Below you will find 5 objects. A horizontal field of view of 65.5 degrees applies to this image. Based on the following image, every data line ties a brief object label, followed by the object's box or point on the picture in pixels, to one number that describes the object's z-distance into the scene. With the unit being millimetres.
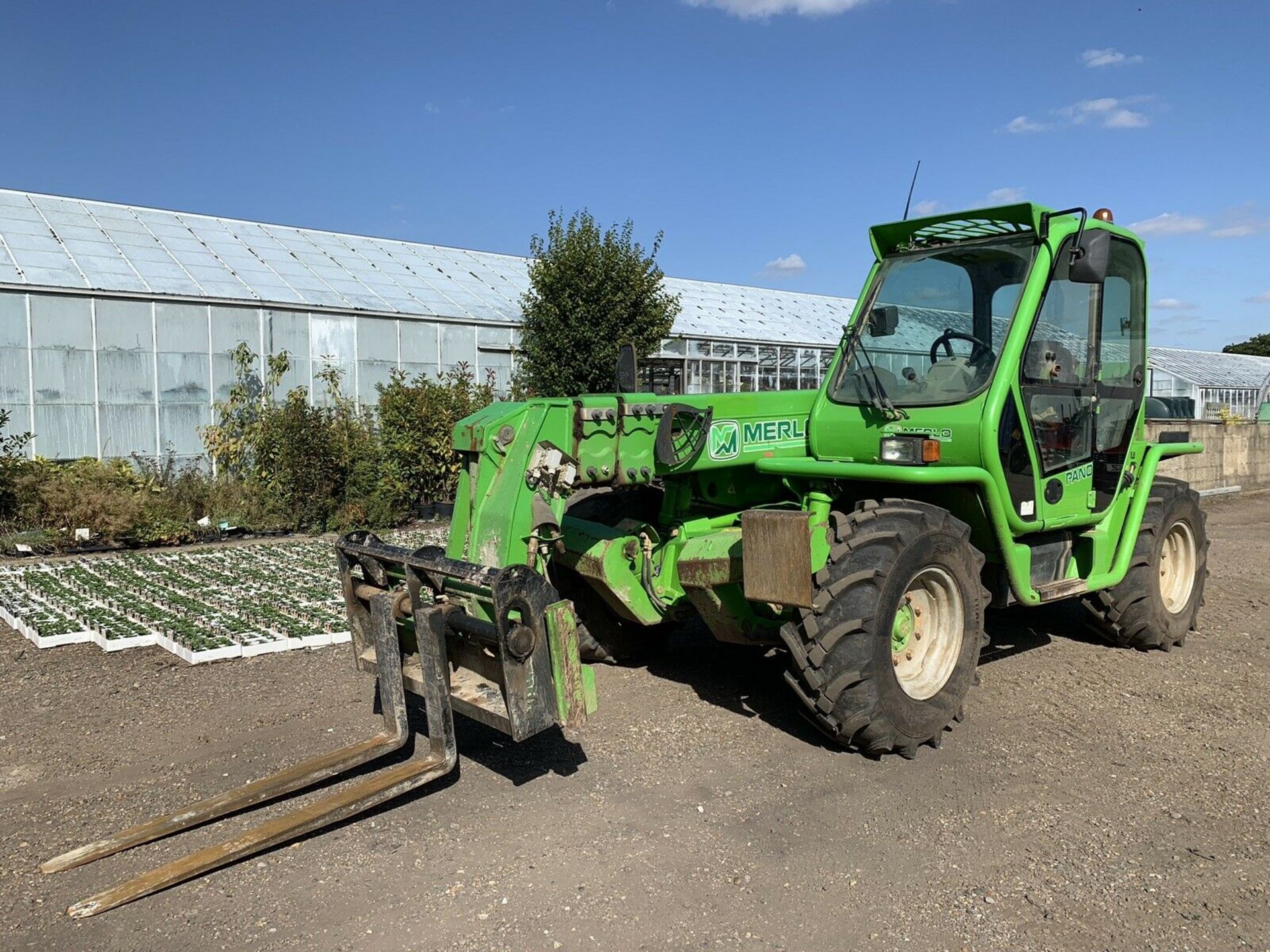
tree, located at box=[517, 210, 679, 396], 15539
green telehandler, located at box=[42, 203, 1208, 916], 4262
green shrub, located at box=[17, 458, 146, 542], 12055
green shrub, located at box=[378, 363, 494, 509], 14297
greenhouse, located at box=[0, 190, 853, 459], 13703
